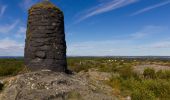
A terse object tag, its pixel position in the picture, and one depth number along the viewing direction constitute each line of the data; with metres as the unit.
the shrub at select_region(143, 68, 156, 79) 13.83
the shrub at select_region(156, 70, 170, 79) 11.94
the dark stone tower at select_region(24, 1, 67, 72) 4.37
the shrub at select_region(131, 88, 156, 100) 4.59
